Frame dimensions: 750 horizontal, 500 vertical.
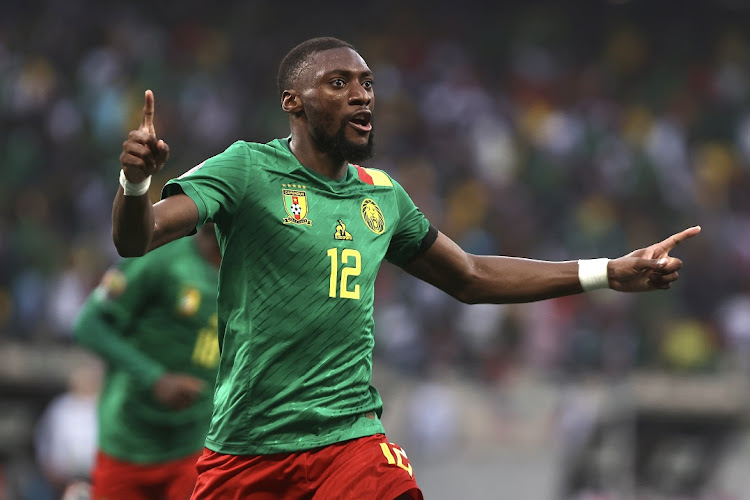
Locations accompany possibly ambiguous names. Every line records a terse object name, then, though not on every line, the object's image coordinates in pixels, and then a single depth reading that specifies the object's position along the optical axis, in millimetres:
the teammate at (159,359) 13750
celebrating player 8758
